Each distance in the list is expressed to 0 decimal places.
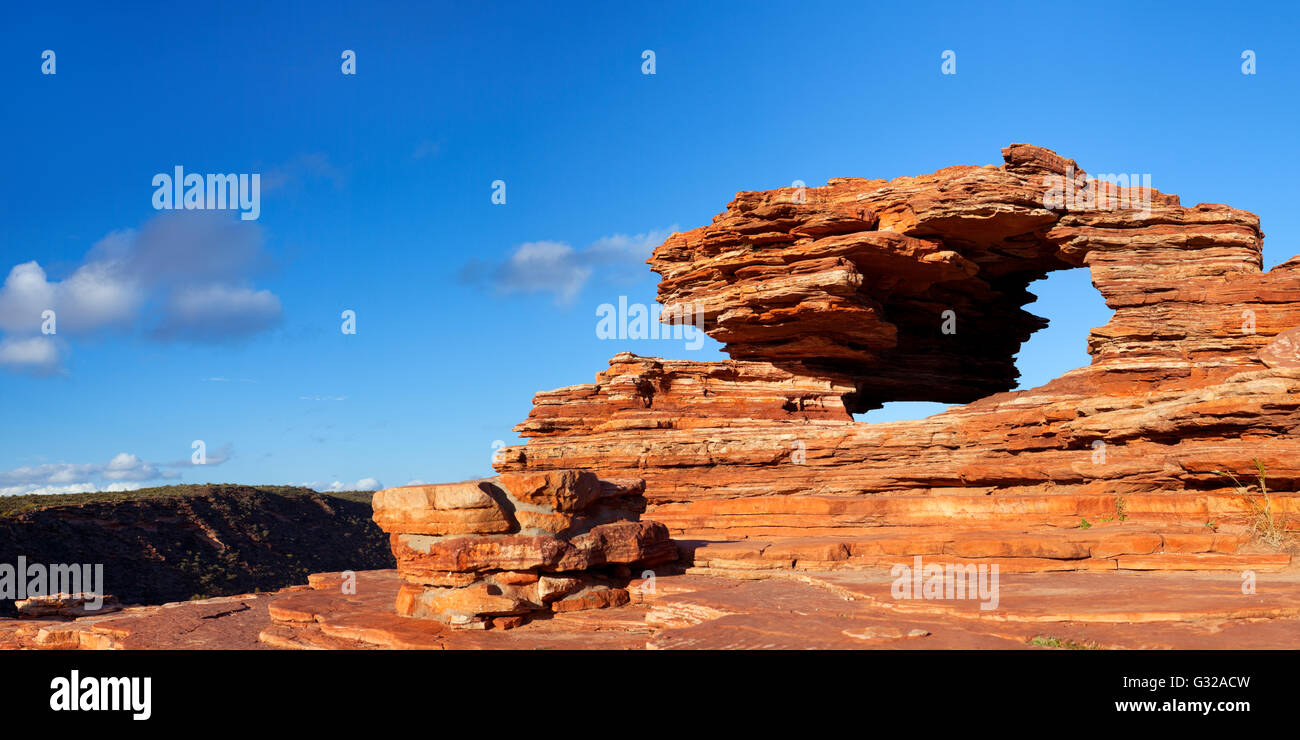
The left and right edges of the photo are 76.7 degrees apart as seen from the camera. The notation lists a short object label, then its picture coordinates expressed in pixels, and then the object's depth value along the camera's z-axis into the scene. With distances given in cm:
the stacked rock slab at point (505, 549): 1168
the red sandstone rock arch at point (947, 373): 1716
